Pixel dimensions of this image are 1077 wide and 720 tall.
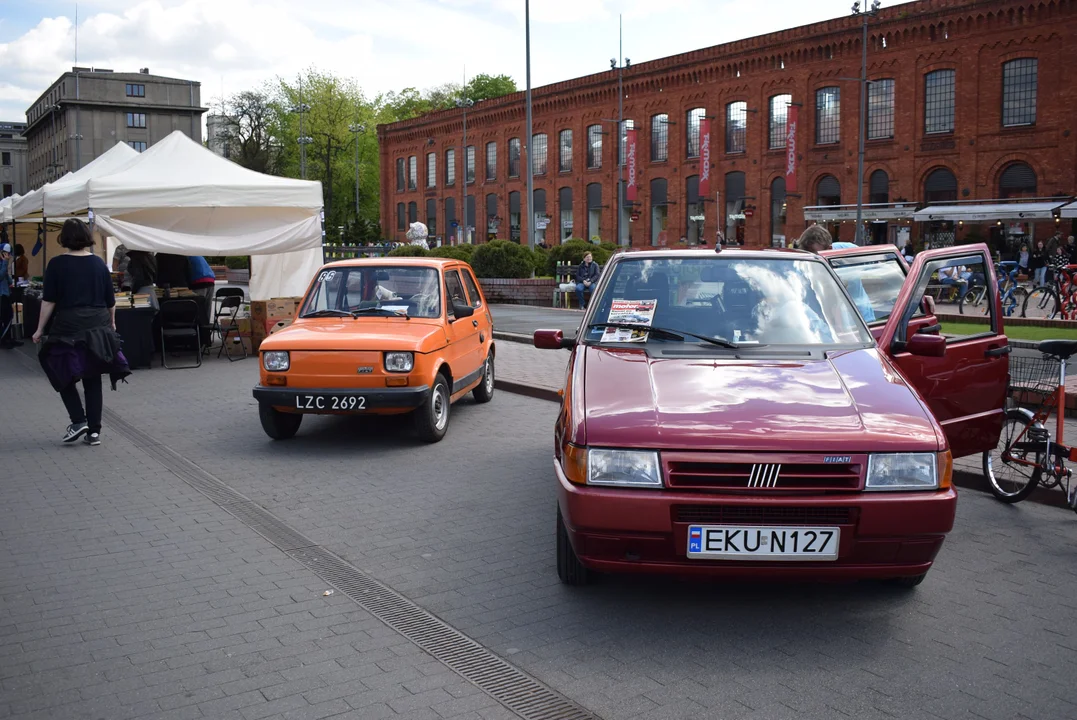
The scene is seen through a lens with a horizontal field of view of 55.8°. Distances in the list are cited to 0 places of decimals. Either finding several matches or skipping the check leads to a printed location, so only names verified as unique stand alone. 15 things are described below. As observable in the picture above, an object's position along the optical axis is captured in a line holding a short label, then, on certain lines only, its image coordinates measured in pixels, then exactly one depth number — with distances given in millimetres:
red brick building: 42375
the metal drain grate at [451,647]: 3891
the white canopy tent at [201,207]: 15516
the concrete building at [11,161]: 137375
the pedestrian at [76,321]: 8977
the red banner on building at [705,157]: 55156
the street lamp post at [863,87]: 43500
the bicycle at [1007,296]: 24125
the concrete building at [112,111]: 103500
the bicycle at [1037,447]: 6680
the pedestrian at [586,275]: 27234
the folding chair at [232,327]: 17031
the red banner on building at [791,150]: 50188
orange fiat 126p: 8945
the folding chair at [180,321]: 16172
